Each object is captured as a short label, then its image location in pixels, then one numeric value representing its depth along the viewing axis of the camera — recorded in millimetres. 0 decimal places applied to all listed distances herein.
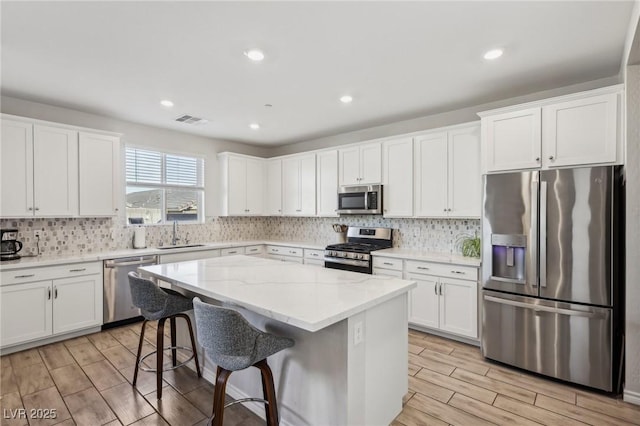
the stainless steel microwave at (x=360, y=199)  4402
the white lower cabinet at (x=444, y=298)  3357
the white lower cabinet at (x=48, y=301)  3184
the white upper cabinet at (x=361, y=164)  4449
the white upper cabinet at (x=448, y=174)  3627
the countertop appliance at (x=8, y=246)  3355
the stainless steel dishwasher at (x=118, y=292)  3840
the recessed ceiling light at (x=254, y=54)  2492
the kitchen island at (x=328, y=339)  1720
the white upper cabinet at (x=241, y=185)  5488
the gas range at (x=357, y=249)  4176
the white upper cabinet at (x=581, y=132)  2545
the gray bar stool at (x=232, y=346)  1646
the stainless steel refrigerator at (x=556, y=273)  2463
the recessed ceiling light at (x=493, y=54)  2502
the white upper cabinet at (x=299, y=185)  5285
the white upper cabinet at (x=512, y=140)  2877
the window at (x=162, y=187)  4656
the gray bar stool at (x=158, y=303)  2377
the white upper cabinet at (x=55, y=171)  3539
